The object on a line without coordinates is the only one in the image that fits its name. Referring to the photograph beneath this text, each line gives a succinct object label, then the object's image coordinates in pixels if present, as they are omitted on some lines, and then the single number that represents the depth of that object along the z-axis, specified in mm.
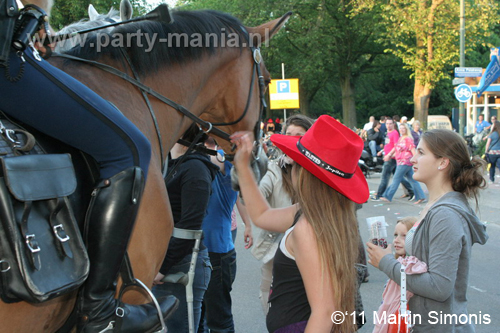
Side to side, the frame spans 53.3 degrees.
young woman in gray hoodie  2680
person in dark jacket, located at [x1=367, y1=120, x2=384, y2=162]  19141
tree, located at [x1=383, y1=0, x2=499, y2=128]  24922
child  2738
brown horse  2145
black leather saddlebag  1637
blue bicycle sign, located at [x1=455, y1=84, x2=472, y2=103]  15477
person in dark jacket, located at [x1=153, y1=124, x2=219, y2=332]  3361
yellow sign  21562
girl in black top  2115
